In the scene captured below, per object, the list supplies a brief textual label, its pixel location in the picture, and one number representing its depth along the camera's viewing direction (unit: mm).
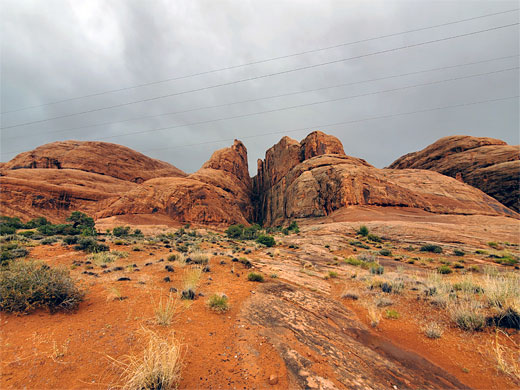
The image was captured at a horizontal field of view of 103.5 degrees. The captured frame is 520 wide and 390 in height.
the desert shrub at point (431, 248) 17027
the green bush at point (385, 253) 16594
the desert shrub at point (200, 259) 9859
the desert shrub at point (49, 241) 12091
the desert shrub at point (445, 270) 10990
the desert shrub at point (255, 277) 8047
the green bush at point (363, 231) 25578
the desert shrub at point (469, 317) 4754
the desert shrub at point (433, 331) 4762
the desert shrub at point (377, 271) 10306
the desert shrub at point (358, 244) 20141
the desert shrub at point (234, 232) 31388
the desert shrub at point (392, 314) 5773
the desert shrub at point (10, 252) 8094
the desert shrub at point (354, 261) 12766
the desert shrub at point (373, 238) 23670
